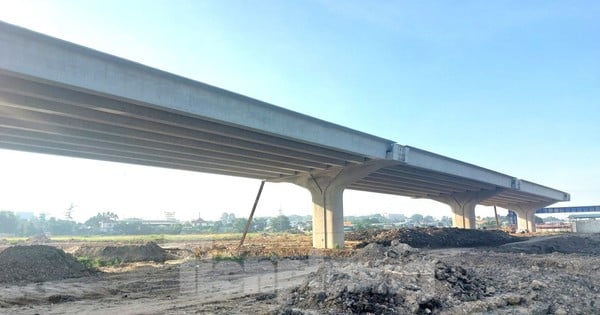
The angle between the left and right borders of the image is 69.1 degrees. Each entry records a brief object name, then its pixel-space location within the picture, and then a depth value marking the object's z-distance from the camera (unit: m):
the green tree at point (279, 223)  120.82
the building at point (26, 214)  175.00
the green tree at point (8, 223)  99.50
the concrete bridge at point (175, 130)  14.48
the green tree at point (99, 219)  112.75
